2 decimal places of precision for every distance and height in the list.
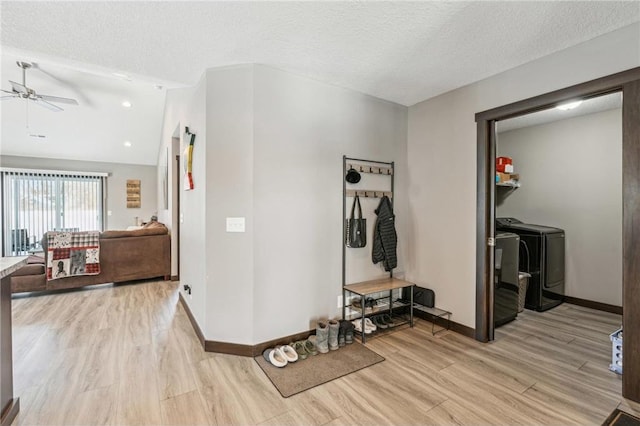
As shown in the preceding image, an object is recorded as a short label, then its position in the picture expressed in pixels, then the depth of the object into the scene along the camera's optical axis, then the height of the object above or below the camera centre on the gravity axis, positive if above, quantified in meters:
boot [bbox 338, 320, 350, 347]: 2.60 -1.14
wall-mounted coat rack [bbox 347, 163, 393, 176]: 3.01 +0.47
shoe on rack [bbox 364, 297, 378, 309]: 3.05 -1.00
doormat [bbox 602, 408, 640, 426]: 1.66 -1.25
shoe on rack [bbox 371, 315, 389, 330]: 2.97 -1.20
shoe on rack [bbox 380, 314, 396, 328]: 3.01 -1.20
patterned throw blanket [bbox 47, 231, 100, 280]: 3.99 -0.63
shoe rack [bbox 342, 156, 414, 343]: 2.85 -0.77
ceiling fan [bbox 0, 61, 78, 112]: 3.77 +1.64
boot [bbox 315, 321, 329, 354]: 2.47 -1.13
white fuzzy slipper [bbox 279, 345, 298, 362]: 2.32 -1.19
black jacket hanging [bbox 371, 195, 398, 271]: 3.11 -0.29
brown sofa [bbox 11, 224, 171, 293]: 3.98 -0.82
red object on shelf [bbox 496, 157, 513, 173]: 3.75 +0.64
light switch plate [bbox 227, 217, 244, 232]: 2.45 -0.11
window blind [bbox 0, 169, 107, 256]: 6.80 +0.16
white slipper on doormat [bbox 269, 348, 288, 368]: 2.23 -1.20
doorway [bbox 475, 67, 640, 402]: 1.85 +0.11
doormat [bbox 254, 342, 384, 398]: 2.01 -1.24
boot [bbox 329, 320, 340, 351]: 2.52 -1.14
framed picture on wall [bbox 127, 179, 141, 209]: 7.96 +0.48
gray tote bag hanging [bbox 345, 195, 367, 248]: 2.88 -0.21
